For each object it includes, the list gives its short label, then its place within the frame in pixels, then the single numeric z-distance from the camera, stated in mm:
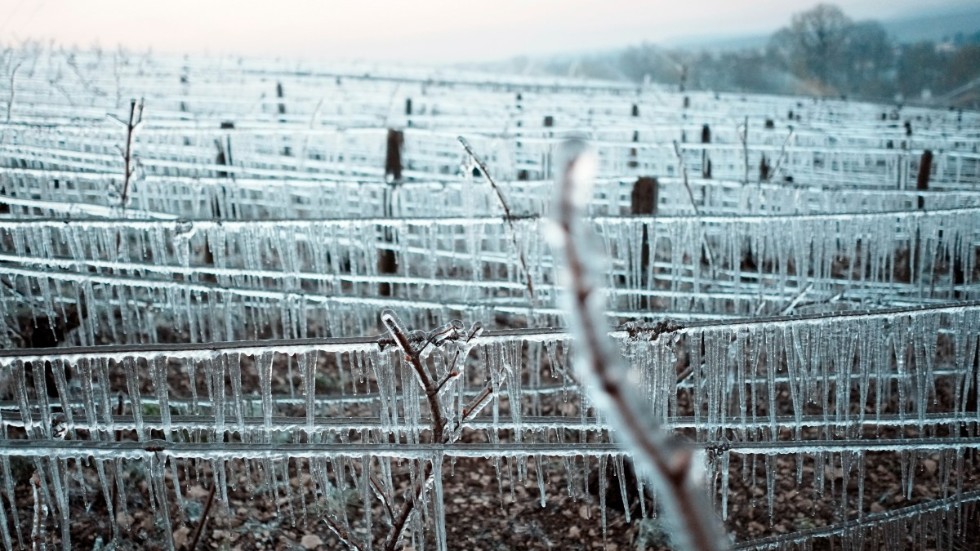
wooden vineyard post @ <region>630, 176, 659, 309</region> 4020
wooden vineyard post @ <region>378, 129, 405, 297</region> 4848
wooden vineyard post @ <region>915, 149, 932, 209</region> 5793
